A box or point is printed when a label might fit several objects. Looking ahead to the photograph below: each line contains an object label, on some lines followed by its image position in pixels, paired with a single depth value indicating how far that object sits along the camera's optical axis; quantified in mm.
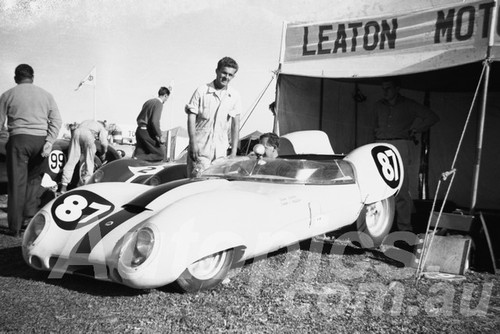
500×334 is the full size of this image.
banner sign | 4531
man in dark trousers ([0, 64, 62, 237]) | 4242
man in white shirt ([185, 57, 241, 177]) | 4137
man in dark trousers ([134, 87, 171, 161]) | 6340
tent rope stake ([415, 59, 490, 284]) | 3234
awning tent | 4691
